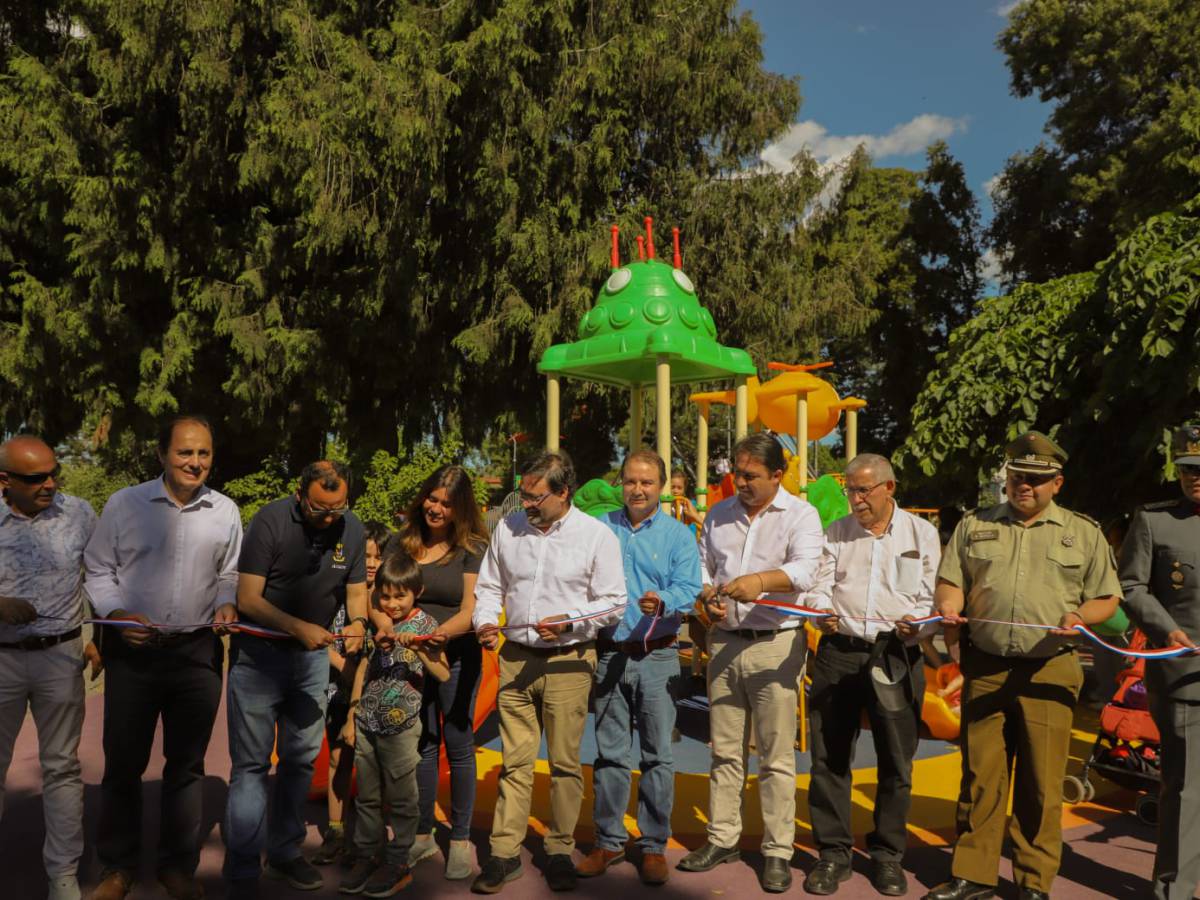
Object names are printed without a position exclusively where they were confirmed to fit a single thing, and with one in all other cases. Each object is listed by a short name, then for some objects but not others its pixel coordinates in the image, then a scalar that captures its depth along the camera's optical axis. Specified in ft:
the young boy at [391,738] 13.76
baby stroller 16.58
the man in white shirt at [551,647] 13.94
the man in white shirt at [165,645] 12.93
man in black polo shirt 13.24
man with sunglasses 12.57
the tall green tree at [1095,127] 57.82
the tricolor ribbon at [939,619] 12.74
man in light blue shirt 14.40
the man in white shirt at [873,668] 14.14
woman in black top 14.56
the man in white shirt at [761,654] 14.14
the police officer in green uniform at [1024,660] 13.10
